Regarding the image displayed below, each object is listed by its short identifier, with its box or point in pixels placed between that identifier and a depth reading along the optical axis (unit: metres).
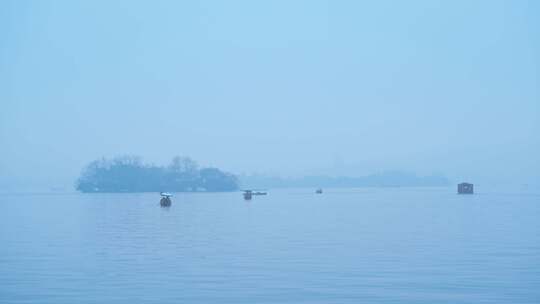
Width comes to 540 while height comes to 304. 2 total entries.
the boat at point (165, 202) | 113.16
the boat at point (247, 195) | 151.75
